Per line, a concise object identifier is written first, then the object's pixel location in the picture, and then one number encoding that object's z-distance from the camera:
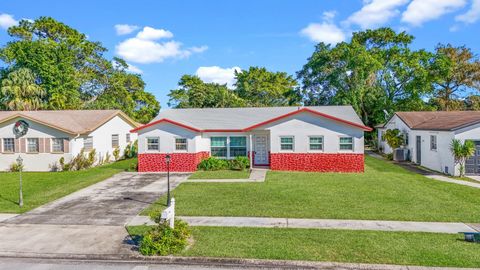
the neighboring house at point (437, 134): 18.84
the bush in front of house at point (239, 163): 21.23
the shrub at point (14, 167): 22.52
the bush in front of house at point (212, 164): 21.31
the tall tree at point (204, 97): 39.75
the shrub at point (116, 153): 28.03
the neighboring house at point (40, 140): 22.39
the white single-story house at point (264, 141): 20.22
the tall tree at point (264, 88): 47.42
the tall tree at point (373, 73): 36.91
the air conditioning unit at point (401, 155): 26.20
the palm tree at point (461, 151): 18.12
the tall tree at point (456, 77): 42.16
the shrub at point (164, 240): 8.02
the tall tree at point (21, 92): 33.78
